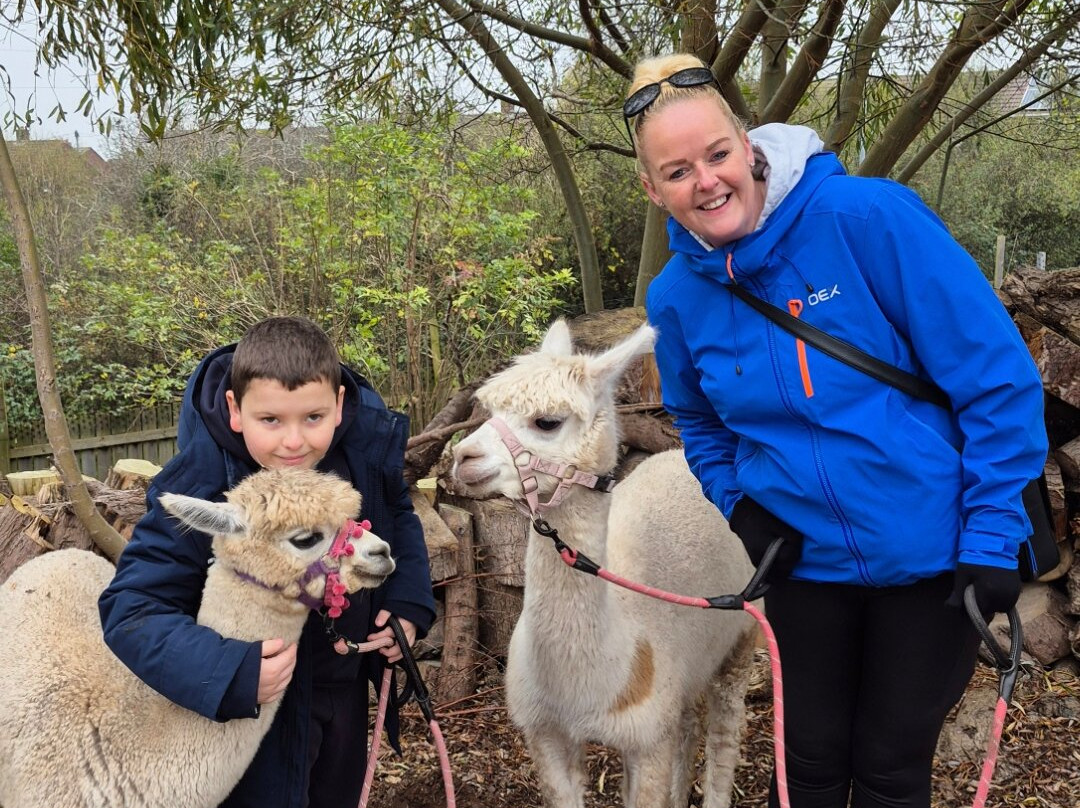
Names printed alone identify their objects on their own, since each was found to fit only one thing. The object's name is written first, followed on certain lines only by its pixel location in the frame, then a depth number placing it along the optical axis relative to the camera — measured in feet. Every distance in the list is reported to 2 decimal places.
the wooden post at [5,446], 27.91
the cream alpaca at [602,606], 7.94
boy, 6.18
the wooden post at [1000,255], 38.73
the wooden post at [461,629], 13.10
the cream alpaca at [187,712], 6.28
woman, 5.70
